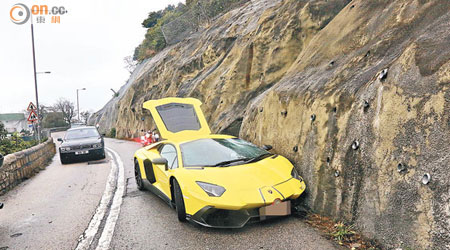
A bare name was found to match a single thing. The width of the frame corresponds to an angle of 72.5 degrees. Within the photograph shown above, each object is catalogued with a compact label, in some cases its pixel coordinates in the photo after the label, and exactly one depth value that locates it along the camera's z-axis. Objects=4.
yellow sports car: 3.72
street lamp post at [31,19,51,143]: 20.48
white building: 89.77
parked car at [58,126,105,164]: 11.73
